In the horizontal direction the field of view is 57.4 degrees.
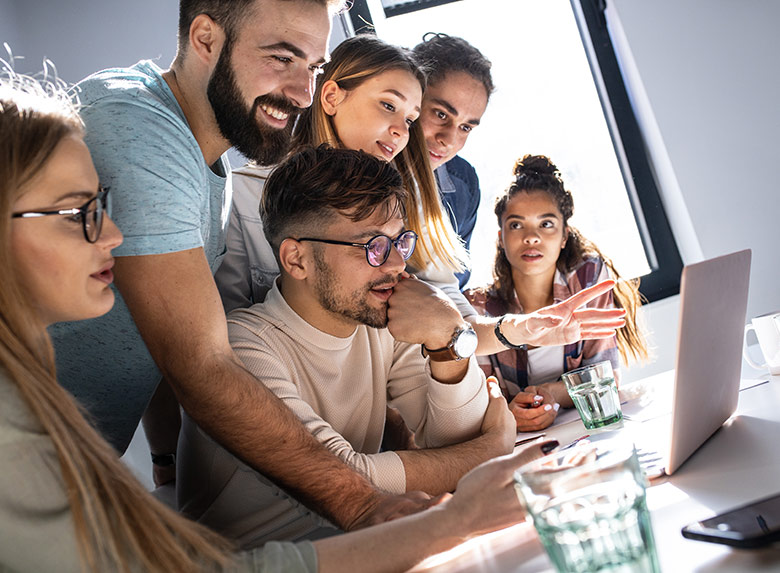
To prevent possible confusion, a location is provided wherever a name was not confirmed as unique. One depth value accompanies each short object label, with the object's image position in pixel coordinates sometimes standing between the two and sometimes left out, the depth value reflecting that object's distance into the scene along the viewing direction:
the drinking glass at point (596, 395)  1.47
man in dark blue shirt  2.41
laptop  0.97
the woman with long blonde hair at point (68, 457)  0.76
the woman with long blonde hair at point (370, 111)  2.01
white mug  1.61
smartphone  0.70
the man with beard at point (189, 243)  1.18
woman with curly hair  2.36
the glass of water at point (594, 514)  0.65
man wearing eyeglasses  1.46
